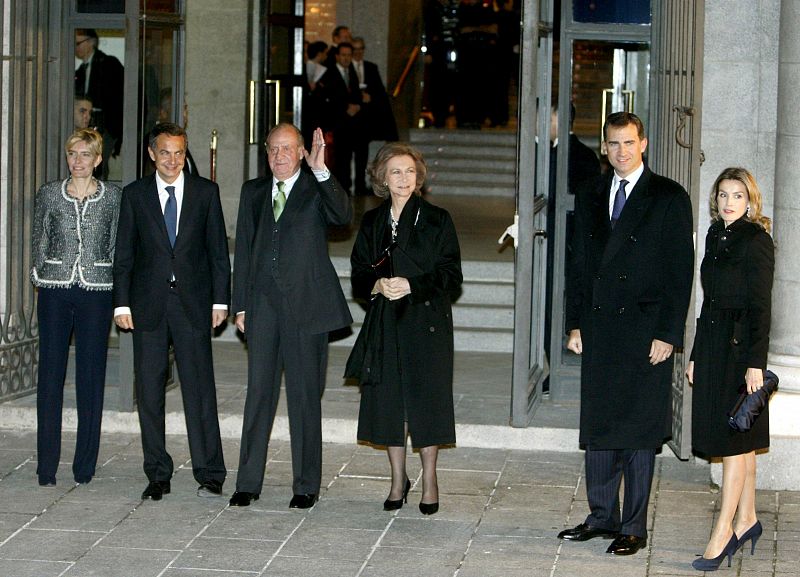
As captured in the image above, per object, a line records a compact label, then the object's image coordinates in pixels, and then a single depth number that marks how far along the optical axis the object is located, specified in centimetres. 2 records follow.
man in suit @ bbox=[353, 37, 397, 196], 1566
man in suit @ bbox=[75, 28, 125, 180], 951
